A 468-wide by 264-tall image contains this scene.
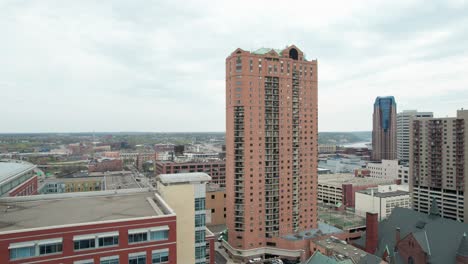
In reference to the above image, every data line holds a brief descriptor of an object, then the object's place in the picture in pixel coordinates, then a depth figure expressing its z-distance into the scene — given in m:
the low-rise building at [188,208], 42.06
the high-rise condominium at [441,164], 95.38
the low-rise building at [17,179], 54.92
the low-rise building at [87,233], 30.67
